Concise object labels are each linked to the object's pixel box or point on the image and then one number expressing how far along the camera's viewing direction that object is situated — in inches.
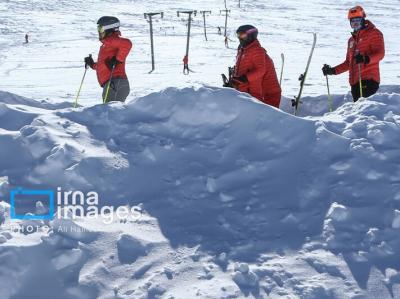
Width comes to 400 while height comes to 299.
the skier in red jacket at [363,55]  261.7
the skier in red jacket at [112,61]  275.1
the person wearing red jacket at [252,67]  257.9
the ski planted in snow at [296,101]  296.2
